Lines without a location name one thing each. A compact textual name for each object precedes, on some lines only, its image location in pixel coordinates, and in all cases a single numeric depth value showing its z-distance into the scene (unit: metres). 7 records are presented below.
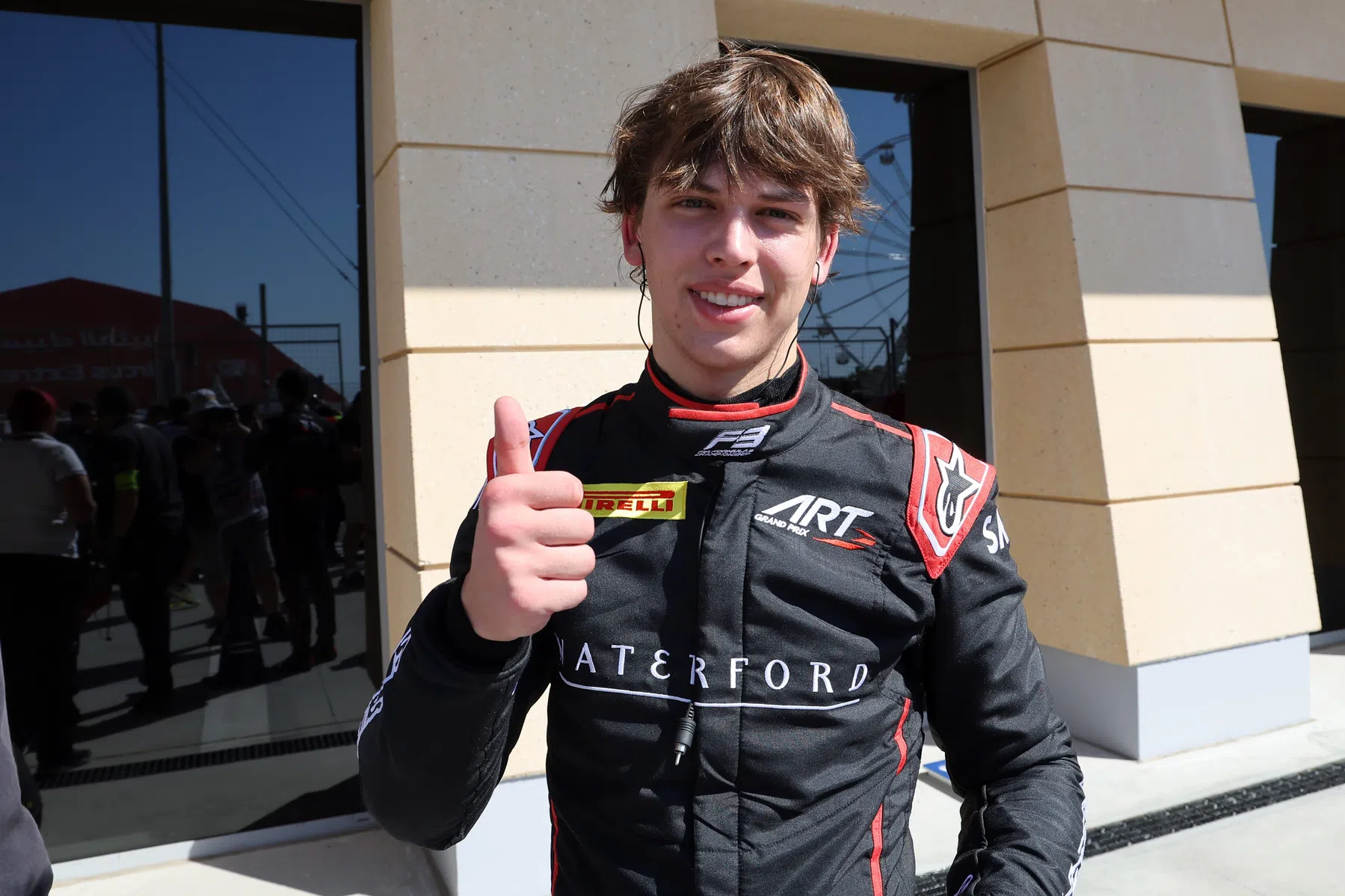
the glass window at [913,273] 4.46
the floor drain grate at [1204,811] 3.41
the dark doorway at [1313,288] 5.44
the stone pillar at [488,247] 3.05
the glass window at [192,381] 3.17
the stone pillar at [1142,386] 4.04
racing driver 1.22
